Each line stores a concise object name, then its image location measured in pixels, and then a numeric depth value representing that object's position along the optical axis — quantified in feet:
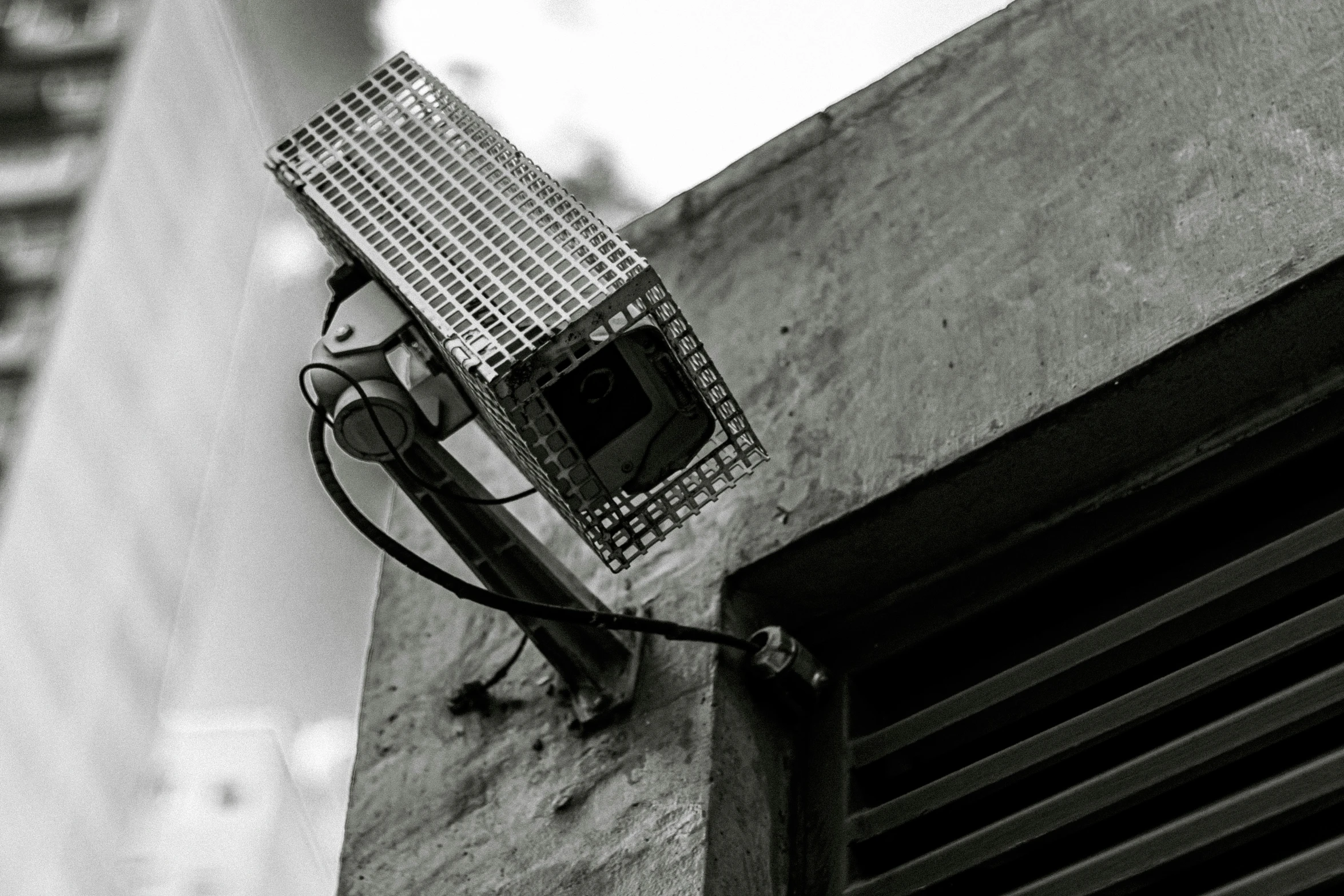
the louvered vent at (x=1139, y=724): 6.70
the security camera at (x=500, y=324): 7.10
